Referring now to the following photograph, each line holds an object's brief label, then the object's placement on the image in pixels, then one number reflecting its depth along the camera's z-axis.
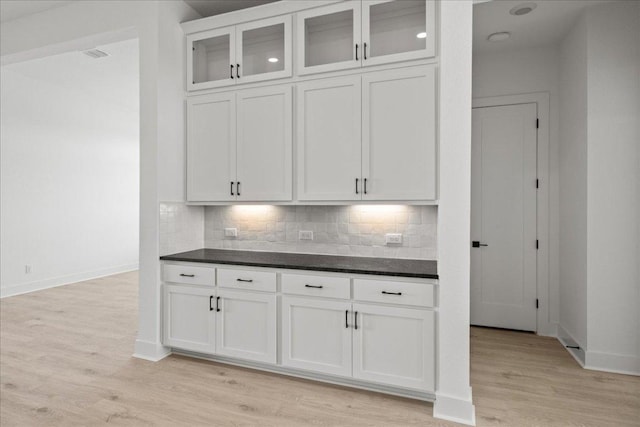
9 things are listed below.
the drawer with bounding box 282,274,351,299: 2.52
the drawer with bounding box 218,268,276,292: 2.73
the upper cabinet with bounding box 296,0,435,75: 2.56
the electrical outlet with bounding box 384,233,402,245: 2.98
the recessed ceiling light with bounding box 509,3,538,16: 2.96
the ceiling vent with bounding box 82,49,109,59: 4.17
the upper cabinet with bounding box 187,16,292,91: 2.94
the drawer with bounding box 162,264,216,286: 2.91
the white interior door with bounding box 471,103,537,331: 3.75
